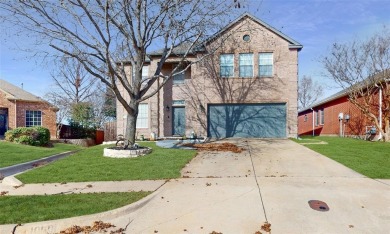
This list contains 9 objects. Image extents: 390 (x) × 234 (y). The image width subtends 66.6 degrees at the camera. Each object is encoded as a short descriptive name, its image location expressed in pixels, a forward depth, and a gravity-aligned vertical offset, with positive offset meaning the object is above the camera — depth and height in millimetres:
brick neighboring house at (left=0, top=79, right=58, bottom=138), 24781 +687
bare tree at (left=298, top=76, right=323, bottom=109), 54000 +5376
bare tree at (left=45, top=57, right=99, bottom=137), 32909 +3262
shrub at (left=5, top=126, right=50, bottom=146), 19422 -1177
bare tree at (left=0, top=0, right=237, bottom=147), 11130 +3738
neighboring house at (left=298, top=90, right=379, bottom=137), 20031 +54
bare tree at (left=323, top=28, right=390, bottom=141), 16906 +2030
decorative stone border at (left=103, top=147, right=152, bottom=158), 11820 -1375
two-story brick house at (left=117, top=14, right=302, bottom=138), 18906 +1756
